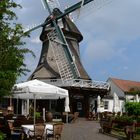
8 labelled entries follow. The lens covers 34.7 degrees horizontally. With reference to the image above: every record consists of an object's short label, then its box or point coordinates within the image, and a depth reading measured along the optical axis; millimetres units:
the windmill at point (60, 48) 22972
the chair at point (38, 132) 7578
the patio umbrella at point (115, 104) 18378
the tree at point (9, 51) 6001
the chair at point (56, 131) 7836
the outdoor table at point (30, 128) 7706
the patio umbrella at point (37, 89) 9099
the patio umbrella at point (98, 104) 19679
